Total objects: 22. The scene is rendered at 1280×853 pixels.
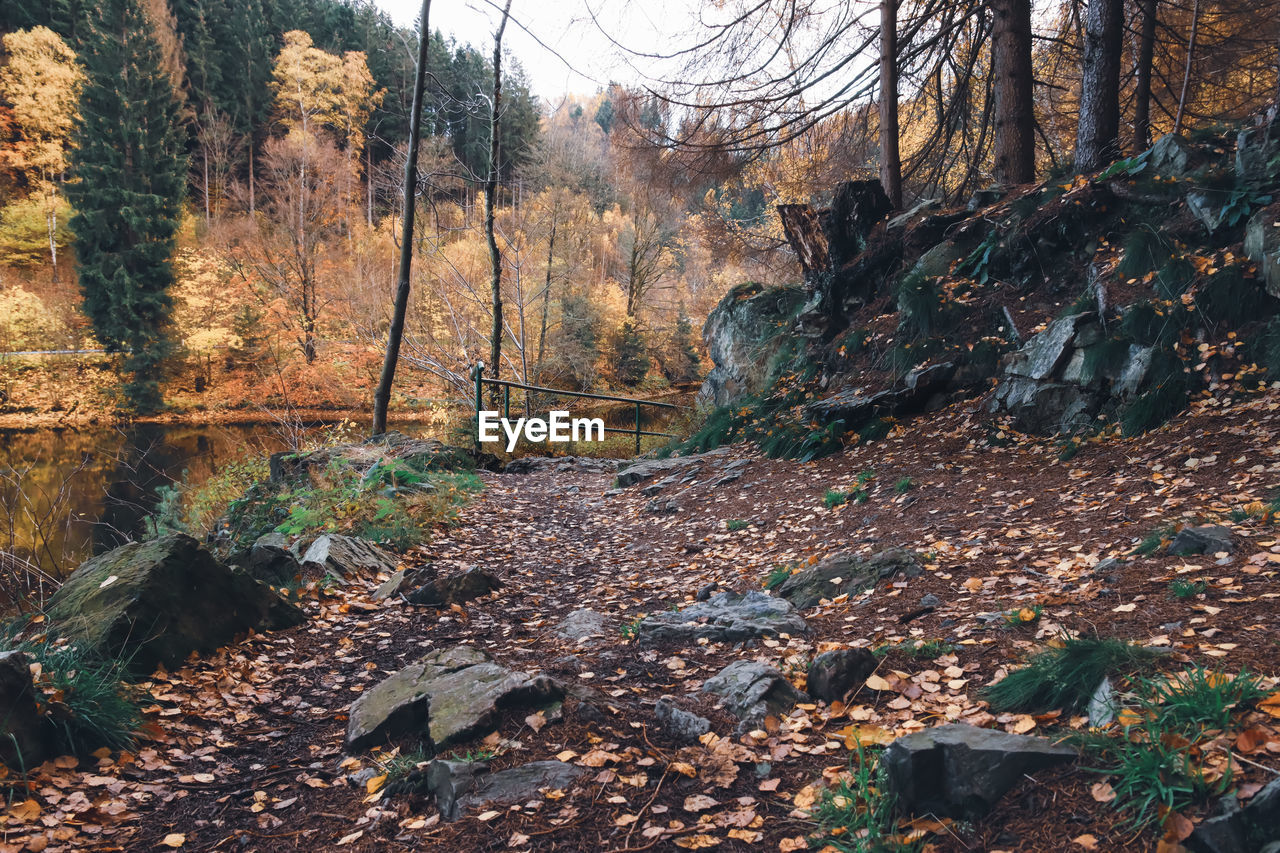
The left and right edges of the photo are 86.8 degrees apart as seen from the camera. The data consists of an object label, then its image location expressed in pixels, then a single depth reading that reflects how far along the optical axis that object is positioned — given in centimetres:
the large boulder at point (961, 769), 174
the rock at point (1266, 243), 435
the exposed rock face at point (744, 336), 1000
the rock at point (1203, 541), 286
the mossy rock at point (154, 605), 296
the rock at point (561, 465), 1023
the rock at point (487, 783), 217
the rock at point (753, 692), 254
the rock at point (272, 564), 437
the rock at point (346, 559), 459
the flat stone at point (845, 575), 373
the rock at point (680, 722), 250
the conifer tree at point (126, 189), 2234
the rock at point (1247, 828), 135
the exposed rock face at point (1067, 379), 492
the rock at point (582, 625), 378
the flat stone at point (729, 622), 339
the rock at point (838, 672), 259
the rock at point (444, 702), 258
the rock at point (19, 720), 222
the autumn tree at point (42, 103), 2652
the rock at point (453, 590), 437
